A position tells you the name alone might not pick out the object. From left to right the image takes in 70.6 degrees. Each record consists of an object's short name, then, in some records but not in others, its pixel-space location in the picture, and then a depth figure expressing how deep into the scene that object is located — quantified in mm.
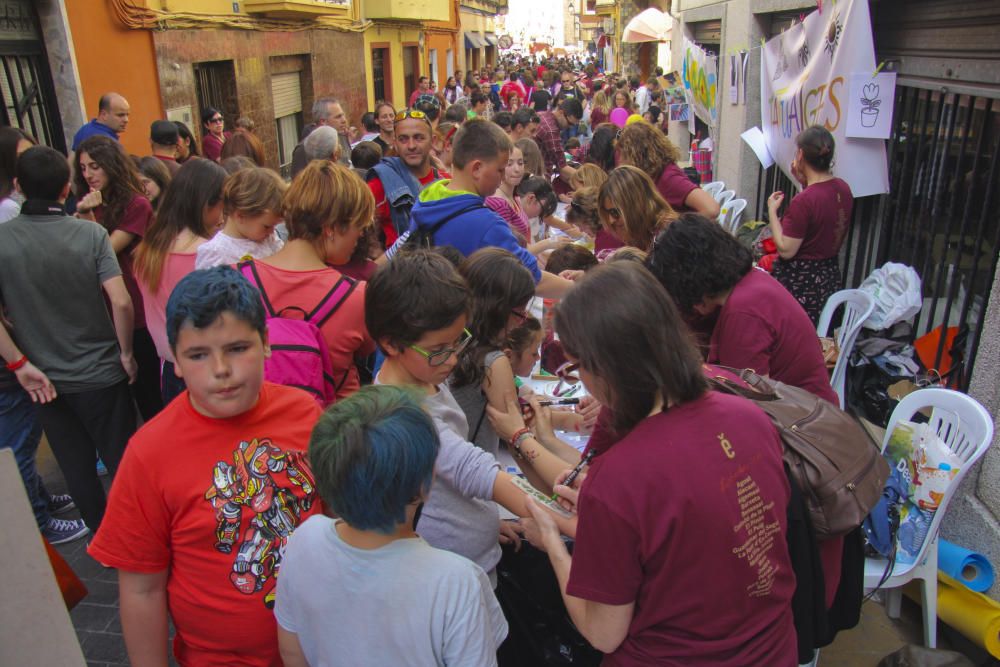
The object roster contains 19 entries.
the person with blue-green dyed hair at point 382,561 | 1264
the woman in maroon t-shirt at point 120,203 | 3588
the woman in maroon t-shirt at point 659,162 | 4703
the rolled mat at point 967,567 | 2838
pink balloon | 10555
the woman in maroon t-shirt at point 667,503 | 1339
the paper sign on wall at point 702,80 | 9039
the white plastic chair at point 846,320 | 3957
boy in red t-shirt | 1560
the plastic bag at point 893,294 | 3912
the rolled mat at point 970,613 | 2645
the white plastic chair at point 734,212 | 6668
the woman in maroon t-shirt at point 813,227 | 4152
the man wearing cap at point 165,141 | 5324
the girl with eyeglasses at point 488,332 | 2174
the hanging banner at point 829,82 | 4312
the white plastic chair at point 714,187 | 7517
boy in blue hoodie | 3098
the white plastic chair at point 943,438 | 2592
